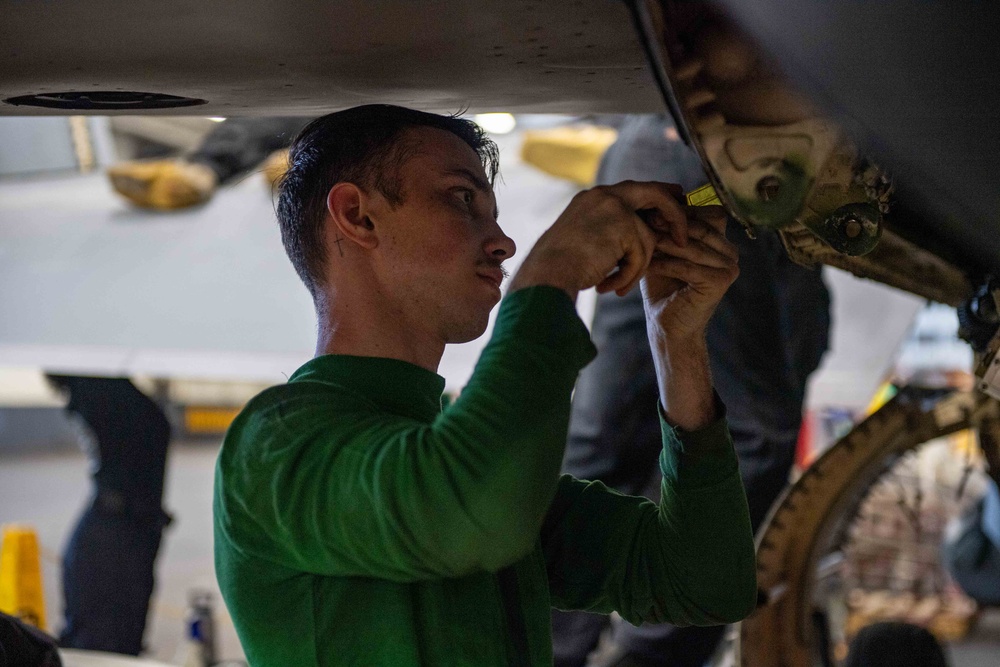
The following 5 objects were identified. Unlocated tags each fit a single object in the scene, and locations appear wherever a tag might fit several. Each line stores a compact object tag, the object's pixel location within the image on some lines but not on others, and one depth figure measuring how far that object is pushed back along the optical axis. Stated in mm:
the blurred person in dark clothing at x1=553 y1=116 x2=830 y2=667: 1894
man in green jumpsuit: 692
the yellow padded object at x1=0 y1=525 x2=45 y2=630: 2287
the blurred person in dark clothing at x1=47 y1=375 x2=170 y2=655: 2535
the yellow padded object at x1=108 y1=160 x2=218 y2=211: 3604
